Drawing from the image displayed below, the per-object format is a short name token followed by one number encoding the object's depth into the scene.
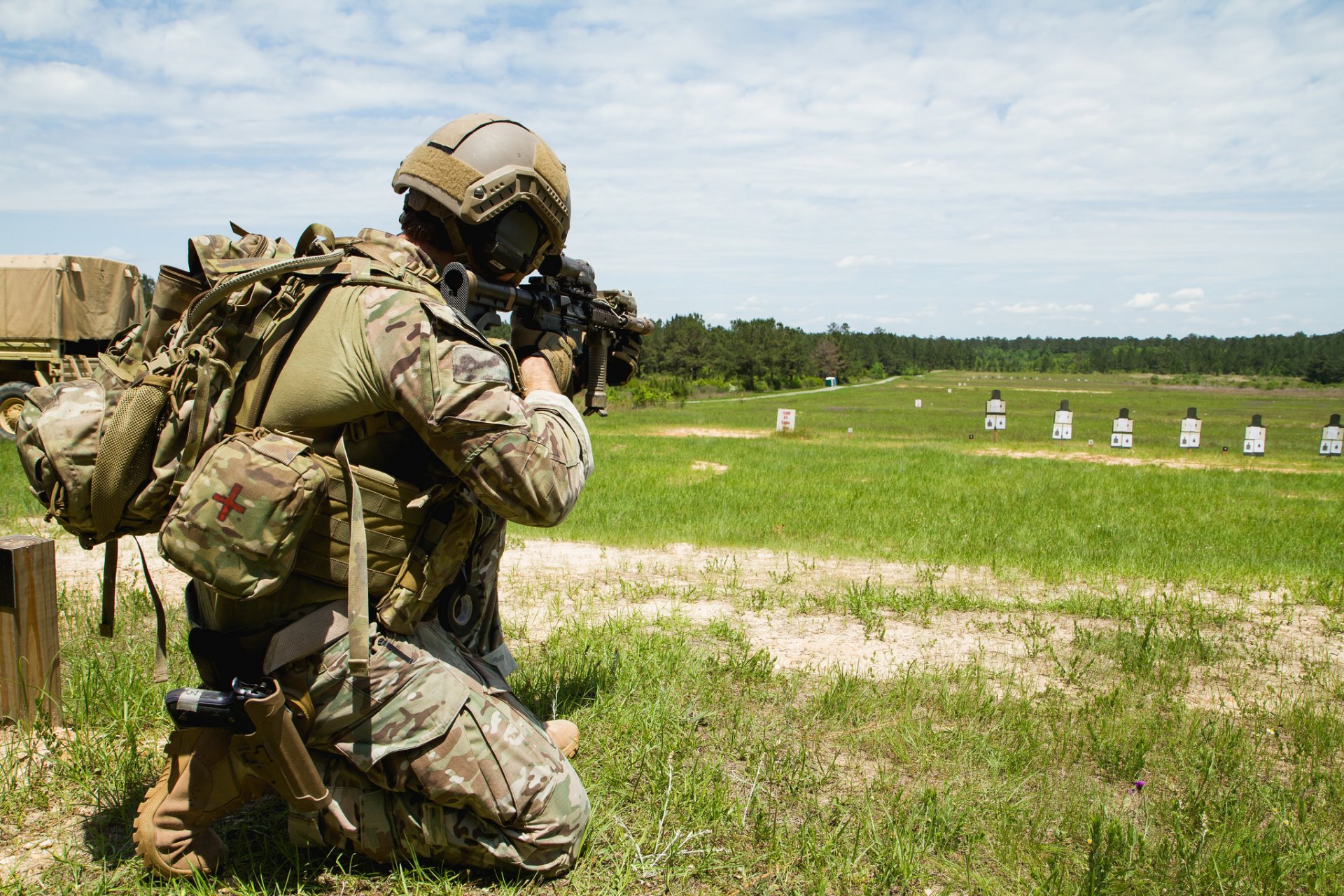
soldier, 2.38
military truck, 15.58
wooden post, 3.46
